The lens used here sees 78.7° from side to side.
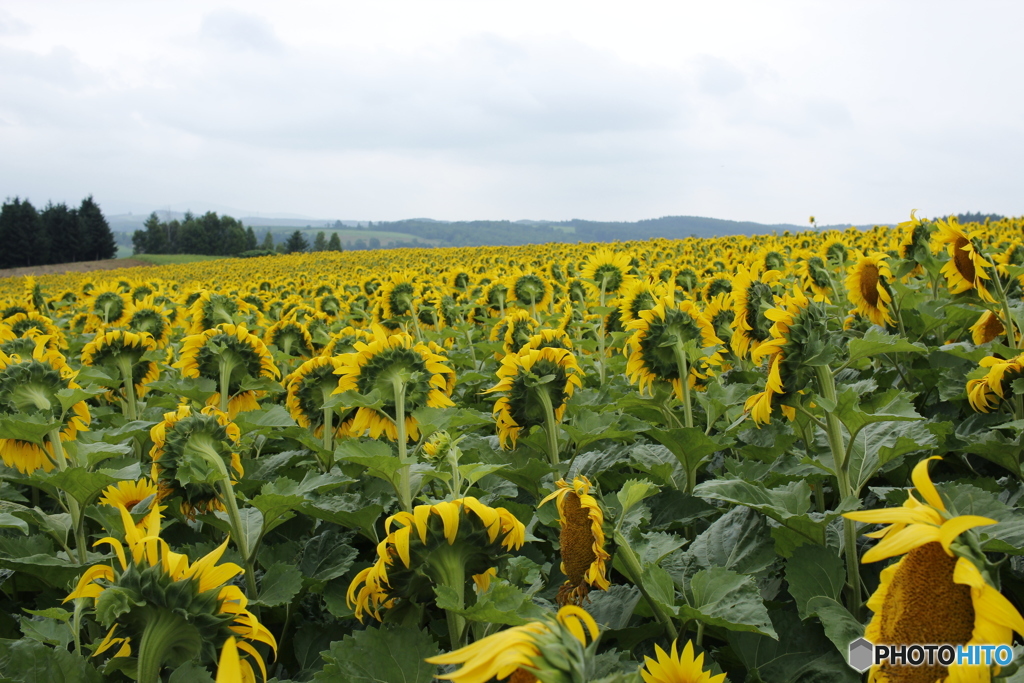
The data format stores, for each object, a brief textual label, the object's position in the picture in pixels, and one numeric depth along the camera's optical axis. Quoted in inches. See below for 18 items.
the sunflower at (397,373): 94.8
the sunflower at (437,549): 54.8
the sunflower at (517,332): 151.3
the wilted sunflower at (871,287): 119.4
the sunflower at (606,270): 213.6
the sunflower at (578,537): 53.8
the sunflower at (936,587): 29.5
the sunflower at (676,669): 48.3
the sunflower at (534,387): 96.2
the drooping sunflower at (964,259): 96.8
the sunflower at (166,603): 45.8
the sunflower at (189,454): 74.6
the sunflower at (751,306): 112.9
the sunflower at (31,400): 98.1
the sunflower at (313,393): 122.2
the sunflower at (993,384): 83.1
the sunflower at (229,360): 137.3
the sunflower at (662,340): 107.5
